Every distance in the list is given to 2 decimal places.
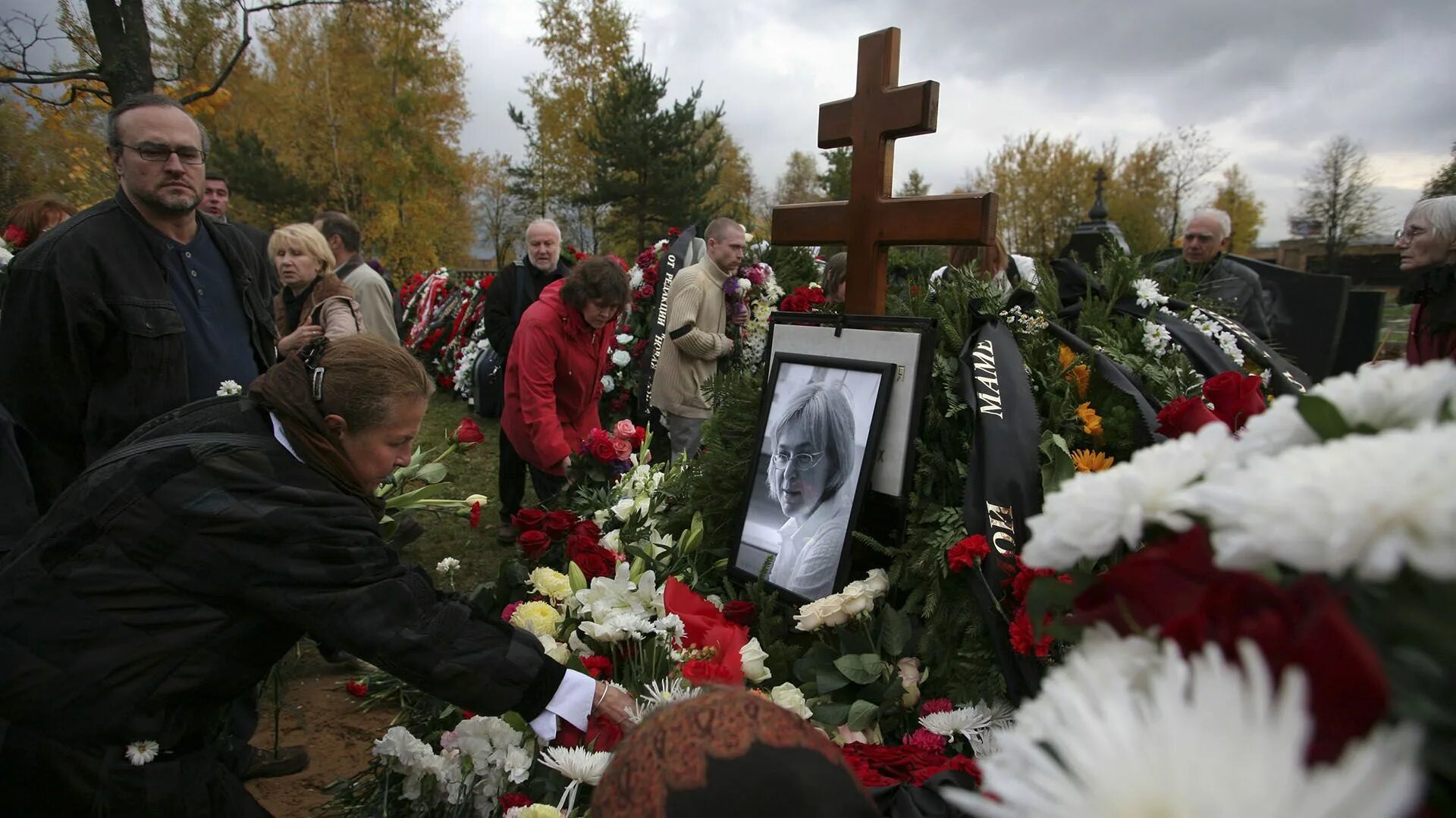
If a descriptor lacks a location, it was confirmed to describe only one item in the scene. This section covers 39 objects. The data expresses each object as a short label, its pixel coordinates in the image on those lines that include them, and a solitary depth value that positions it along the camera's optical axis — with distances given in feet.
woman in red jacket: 13.47
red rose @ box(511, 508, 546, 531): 9.09
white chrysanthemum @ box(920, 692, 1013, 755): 5.62
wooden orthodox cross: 7.44
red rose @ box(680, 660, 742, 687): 5.85
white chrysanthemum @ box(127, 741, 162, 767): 5.57
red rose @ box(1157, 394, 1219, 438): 4.83
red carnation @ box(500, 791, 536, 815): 5.50
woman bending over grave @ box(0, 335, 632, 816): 5.29
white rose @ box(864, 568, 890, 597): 6.64
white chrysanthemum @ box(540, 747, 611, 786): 5.43
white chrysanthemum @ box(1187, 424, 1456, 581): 1.70
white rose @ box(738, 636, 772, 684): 6.35
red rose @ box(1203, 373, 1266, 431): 5.37
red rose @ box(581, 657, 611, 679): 6.56
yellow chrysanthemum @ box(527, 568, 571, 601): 7.68
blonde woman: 12.48
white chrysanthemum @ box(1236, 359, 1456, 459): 2.17
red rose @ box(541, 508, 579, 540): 9.02
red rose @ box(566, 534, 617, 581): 7.77
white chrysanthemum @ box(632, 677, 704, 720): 6.02
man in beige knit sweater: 16.63
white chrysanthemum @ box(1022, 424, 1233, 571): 2.31
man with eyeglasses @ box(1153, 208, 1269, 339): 10.25
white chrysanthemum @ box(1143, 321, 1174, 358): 7.63
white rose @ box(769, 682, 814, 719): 6.00
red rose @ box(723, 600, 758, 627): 7.06
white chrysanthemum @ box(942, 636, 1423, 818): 1.58
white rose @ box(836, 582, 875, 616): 6.45
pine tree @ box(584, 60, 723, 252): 69.82
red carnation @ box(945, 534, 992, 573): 5.84
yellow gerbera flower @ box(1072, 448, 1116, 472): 5.85
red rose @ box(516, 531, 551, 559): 8.70
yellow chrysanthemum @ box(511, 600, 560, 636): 7.16
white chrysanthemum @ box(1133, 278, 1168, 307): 8.26
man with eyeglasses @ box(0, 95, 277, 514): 8.62
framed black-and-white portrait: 7.00
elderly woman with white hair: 10.98
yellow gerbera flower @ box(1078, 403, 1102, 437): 6.57
